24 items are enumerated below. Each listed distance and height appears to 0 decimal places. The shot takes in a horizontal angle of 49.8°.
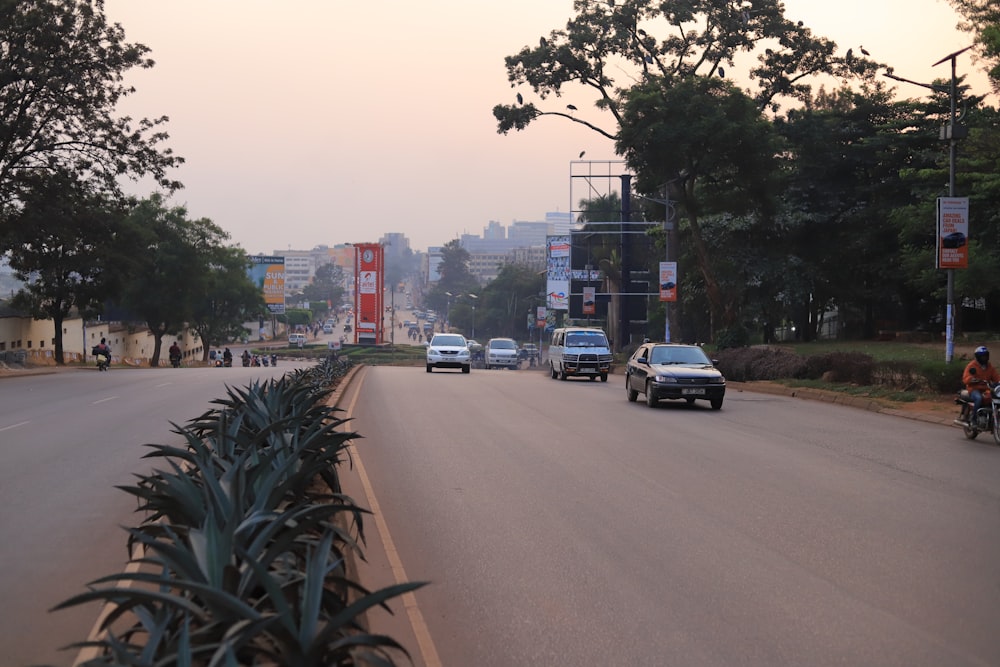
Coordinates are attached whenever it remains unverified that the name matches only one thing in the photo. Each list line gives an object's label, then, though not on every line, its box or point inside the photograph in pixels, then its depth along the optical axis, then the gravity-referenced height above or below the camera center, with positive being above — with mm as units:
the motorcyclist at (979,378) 17000 -837
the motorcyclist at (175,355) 66000 -1892
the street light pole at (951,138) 25938 +4553
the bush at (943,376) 23500 -1109
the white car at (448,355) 45031 -1269
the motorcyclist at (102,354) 50469 -1412
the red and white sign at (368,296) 133500 +3568
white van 39562 -1069
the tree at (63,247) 43312 +3548
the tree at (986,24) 27547 +8740
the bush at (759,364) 33219 -1242
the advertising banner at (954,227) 24875 +2280
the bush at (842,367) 28000 -1156
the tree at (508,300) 133875 +3232
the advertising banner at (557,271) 80562 +4052
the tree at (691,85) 46188 +11213
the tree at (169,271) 76500 +3794
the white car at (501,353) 64500 -1708
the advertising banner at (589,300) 70938 +1652
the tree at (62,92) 41094 +9256
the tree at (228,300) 89438 +2084
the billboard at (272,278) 119188 +5135
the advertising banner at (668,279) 47000 +2008
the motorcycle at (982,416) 16633 -1434
